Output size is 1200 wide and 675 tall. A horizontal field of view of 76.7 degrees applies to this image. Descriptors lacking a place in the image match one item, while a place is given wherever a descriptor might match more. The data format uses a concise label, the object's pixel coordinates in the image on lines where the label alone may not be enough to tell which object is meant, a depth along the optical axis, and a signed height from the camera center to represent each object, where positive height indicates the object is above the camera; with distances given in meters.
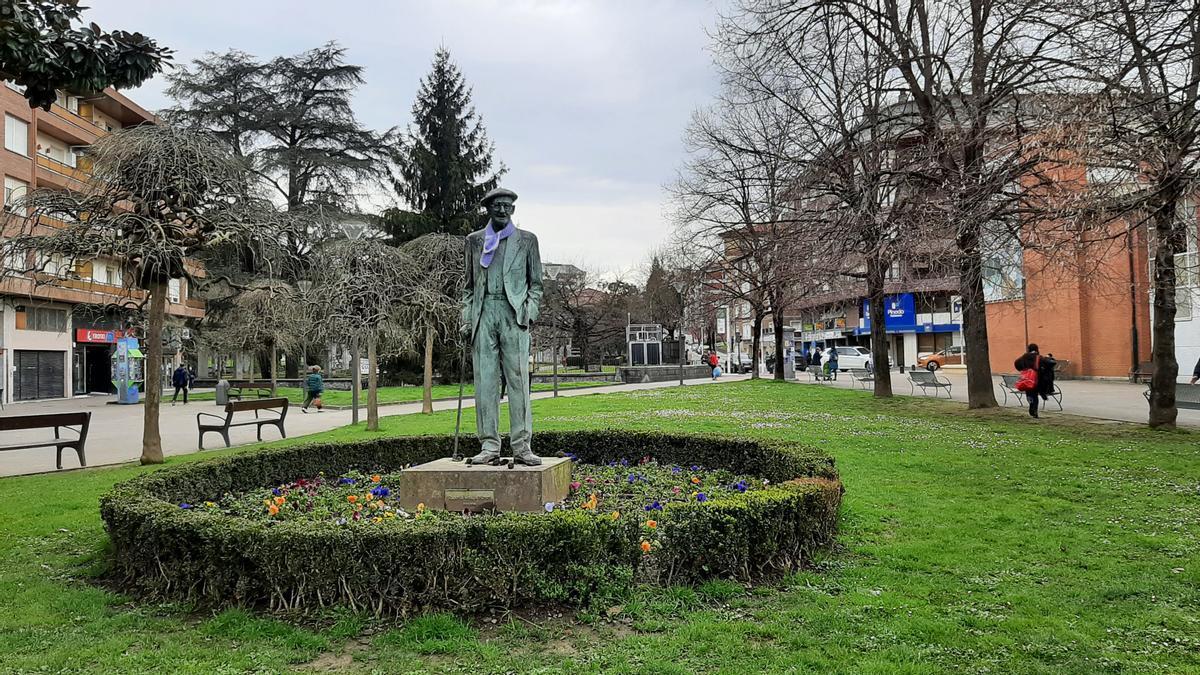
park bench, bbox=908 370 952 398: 22.19 -1.07
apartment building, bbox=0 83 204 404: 33.22 +3.17
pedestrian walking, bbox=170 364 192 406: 30.26 -0.61
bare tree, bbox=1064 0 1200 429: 9.36 +2.86
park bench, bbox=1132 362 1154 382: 30.00 -1.43
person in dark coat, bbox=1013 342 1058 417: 16.23 -0.65
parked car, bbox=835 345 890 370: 50.22 -0.85
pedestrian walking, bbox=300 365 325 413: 26.00 -0.97
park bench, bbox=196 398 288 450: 14.73 -1.00
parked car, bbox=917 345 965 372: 50.29 -1.10
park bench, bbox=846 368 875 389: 28.77 -1.71
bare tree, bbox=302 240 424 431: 18.03 +1.64
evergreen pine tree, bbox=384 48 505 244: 39.74 +10.42
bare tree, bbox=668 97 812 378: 19.26 +4.39
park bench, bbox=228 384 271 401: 28.46 -1.21
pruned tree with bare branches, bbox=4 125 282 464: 10.91 +2.30
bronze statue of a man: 7.19 +0.33
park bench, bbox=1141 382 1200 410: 13.57 -1.11
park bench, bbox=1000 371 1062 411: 19.40 -1.13
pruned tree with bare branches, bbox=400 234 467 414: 19.64 +1.91
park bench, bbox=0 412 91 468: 11.61 -0.85
